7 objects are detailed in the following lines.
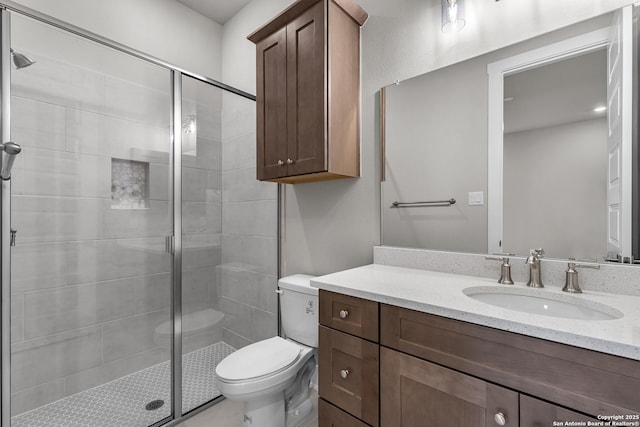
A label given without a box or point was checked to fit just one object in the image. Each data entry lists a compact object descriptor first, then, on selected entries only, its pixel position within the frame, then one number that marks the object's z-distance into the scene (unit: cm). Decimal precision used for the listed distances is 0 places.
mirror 107
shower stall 146
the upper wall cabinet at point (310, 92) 151
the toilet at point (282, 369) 135
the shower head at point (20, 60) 137
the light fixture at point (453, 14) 133
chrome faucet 110
